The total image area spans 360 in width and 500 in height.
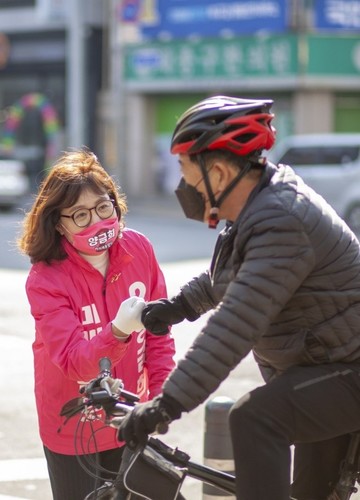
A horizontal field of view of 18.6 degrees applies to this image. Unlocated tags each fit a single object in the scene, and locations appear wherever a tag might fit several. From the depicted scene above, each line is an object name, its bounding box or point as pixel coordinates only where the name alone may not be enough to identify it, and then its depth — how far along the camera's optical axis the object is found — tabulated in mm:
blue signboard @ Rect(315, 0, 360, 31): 28156
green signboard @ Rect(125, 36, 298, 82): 28578
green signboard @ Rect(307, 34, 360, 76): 28297
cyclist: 2871
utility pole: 31328
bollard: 4996
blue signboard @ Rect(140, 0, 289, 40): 28516
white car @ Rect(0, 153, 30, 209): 25969
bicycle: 3125
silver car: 21641
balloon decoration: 34625
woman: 3773
